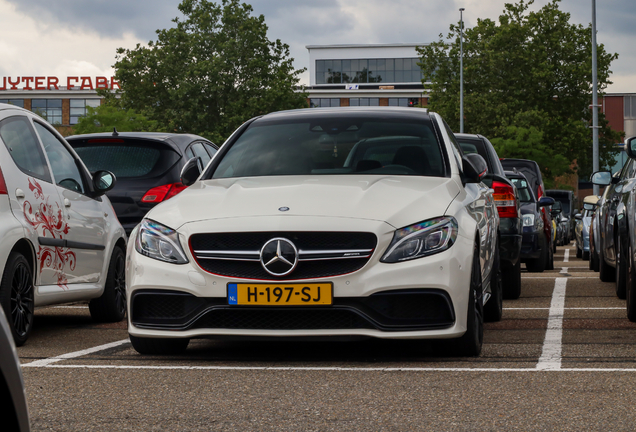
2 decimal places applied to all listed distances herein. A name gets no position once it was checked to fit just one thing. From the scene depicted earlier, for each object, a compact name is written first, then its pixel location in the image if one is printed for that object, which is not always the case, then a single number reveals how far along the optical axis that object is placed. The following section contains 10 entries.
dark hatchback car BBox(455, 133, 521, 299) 9.55
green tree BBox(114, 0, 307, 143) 56.59
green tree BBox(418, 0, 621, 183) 53.09
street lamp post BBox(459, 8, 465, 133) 53.41
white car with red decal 6.29
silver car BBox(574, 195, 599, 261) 22.33
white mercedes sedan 5.23
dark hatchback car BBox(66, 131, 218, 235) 9.38
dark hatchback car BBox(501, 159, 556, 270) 20.37
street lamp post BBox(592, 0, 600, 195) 37.98
